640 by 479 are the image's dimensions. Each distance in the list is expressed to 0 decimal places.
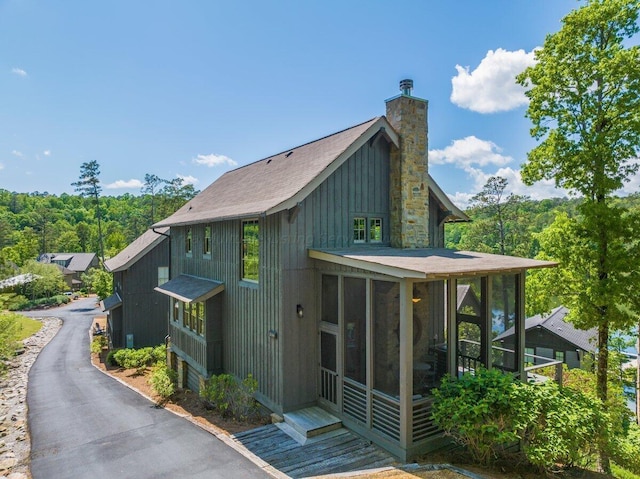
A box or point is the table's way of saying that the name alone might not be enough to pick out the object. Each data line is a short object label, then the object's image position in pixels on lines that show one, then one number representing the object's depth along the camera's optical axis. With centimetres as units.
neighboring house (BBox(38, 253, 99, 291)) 5132
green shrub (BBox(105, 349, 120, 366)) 1839
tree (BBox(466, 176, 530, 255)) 3170
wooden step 771
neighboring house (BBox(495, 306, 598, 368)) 2199
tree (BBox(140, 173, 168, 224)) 4959
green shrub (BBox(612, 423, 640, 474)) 905
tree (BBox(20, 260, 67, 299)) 4047
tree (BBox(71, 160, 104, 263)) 4938
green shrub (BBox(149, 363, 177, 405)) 1199
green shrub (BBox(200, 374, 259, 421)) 913
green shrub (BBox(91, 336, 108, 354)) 2137
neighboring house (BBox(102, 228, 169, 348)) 2034
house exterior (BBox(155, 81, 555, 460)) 727
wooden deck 657
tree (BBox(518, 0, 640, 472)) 832
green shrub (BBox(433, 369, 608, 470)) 593
